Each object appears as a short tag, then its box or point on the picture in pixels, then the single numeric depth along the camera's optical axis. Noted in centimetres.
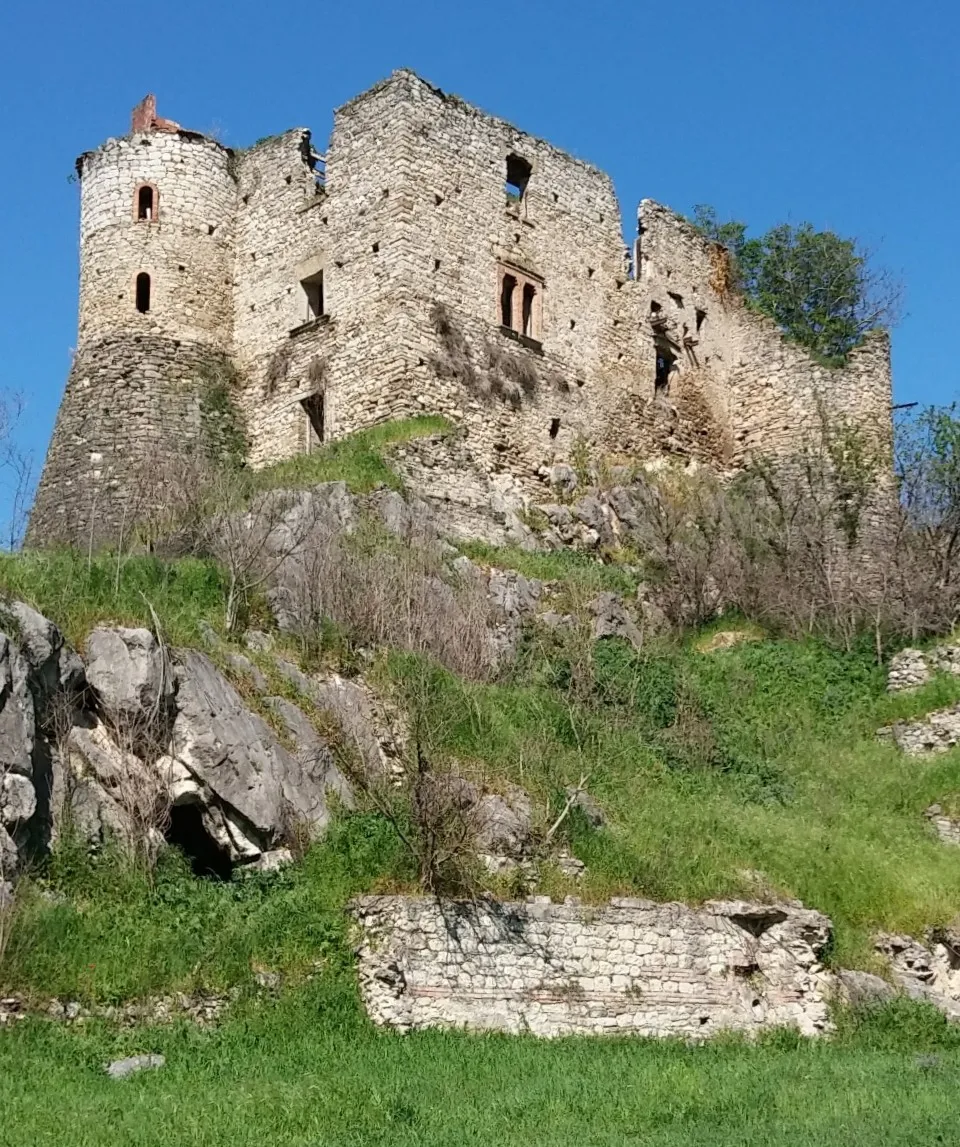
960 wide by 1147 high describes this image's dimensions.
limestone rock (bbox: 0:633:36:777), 1559
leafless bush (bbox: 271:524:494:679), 2055
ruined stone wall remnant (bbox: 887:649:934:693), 2423
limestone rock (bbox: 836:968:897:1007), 1738
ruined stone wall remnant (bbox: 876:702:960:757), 2294
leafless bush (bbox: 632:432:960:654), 2598
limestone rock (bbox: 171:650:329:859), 1702
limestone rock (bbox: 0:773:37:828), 1530
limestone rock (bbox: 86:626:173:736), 1698
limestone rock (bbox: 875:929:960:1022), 1795
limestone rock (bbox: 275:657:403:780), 1856
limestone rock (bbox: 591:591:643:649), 2375
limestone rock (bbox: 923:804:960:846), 2094
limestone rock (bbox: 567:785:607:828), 1858
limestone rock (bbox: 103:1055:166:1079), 1366
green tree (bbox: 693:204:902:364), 3647
